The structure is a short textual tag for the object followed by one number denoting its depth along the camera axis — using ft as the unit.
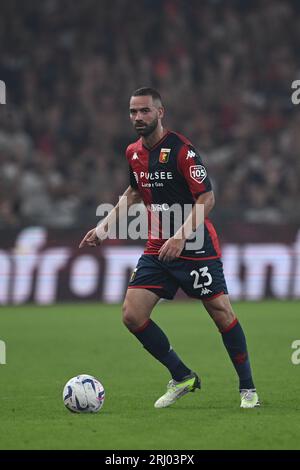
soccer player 49.32
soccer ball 48.21
